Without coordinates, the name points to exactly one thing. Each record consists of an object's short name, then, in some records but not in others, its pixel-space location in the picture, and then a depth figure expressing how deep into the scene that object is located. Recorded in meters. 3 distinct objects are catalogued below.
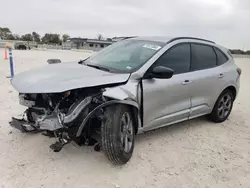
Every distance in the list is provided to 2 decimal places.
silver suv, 2.24
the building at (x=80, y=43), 50.92
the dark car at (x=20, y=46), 34.23
